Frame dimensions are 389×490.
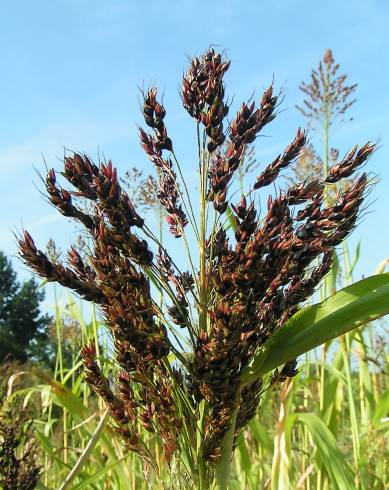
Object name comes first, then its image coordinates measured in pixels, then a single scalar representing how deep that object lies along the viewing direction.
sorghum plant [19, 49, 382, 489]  0.52
